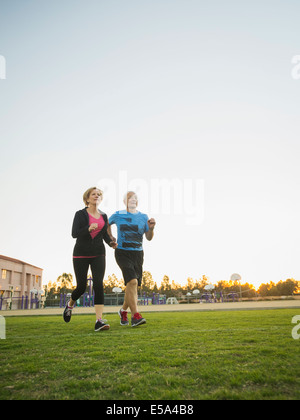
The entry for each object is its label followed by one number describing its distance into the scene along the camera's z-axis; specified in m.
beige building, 60.50
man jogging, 5.26
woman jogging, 5.27
